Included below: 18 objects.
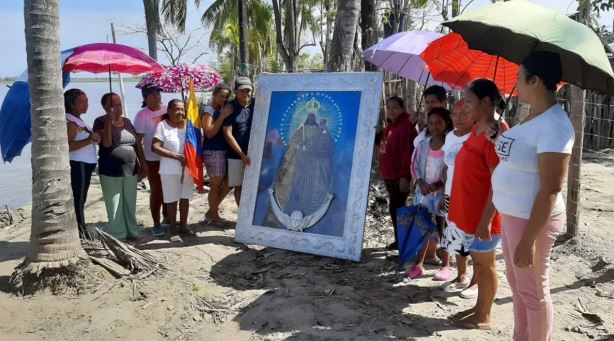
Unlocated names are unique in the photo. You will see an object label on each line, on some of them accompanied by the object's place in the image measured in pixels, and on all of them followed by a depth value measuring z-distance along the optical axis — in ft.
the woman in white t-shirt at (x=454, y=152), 10.69
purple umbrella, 15.71
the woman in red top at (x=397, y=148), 14.58
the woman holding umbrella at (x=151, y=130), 16.19
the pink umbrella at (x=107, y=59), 14.55
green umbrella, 7.80
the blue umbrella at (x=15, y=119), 14.12
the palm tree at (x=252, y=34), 86.07
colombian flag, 16.06
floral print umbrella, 15.84
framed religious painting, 13.96
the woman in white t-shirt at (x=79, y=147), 14.85
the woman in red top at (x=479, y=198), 9.73
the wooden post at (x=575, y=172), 15.85
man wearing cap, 16.14
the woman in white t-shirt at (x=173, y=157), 15.72
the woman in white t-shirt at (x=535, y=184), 7.28
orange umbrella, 13.37
